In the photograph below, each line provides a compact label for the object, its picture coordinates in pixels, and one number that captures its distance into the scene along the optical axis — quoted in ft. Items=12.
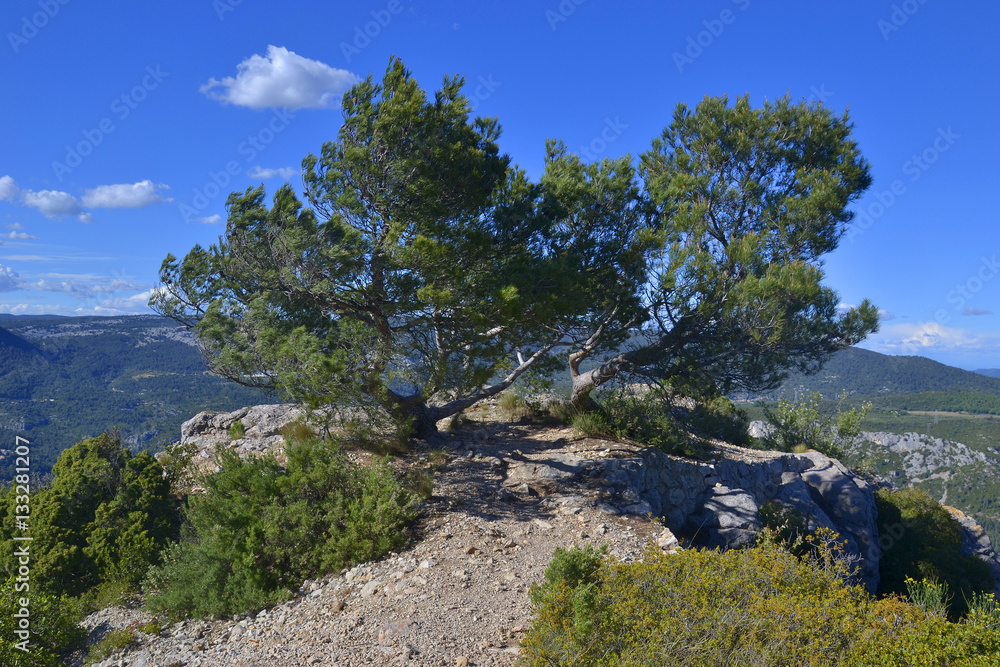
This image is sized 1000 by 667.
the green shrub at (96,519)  27.76
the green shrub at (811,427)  67.82
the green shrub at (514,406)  47.44
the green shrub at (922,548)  49.06
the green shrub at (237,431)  41.93
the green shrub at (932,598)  17.56
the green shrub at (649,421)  41.78
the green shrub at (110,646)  20.24
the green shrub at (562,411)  45.11
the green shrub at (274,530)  22.31
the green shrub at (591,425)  40.49
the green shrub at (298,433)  32.82
